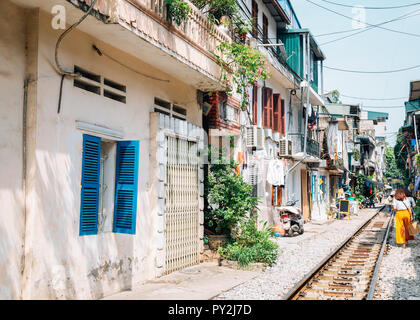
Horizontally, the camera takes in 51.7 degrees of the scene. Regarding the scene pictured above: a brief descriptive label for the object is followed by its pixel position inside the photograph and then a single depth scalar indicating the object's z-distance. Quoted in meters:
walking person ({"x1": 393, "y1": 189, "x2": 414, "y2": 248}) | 13.76
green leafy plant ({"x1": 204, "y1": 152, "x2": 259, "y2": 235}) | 11.18
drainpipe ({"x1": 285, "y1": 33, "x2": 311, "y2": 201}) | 19.32
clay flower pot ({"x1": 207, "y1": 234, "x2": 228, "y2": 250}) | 11.30
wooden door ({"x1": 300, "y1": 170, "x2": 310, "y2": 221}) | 24.34
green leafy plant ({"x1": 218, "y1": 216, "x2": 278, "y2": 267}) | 10.59
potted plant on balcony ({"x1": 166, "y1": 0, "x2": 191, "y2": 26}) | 8.39
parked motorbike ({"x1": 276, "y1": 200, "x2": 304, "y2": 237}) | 17.45
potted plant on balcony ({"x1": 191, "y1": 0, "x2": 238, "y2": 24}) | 10.81
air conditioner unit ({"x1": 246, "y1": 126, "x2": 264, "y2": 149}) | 15.52
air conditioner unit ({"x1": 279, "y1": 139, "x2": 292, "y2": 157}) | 19.61
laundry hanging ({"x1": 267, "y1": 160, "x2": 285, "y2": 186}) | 17.05
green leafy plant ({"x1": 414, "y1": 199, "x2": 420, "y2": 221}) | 17.22
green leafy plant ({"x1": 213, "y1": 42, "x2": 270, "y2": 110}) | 10.47
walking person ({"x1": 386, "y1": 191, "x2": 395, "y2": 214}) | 39.72
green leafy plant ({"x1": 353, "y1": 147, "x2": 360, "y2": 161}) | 48.13
